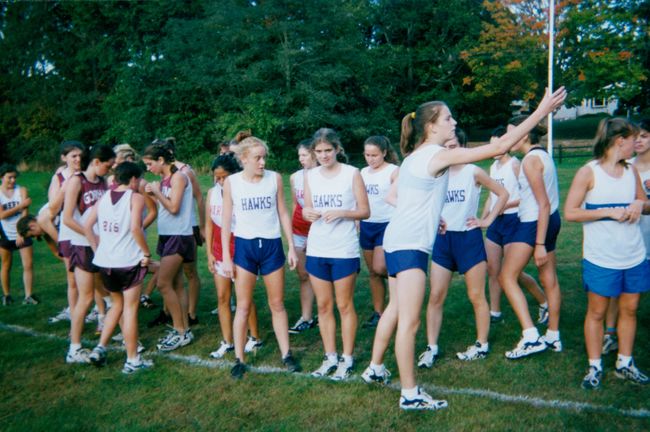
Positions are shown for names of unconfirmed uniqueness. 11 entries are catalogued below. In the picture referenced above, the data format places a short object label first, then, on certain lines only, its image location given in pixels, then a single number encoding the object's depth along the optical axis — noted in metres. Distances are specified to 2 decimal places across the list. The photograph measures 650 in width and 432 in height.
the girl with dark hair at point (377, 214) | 6.24
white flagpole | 23.07
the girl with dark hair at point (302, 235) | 6.48
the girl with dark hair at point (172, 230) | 5.80
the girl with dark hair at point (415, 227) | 3.87
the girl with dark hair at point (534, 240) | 5.04
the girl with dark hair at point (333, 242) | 4.81
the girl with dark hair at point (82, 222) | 5.49
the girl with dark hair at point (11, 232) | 7.62
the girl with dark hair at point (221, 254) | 5.46
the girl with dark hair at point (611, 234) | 4.29
